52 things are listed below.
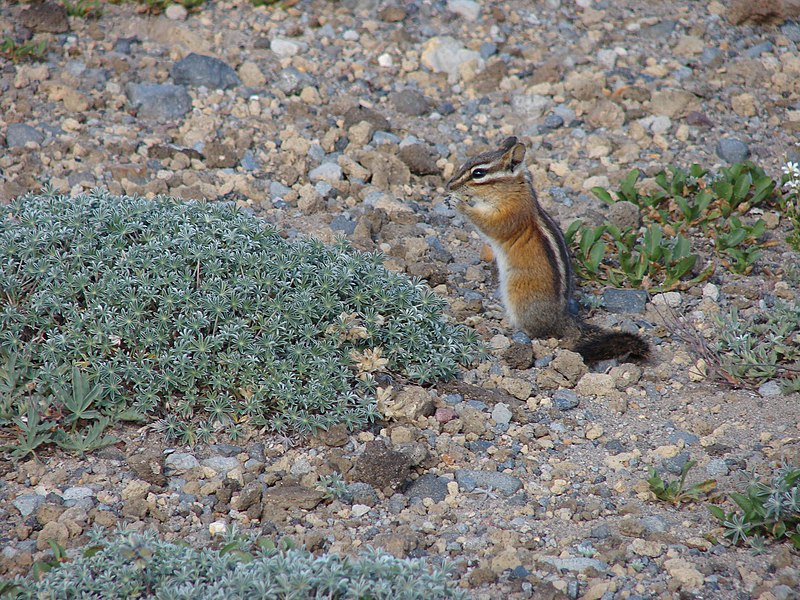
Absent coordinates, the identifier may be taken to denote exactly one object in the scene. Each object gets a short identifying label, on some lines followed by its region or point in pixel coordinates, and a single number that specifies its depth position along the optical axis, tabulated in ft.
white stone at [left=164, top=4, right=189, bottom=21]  52.19
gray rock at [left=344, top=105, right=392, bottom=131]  46.32
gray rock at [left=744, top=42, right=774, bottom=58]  52.29
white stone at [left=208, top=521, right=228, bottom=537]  24.64
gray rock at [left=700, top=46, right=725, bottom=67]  51.72
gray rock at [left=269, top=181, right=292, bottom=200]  41.65
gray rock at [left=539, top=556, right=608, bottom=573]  23.09
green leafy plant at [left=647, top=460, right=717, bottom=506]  25.73
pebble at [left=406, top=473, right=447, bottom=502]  26.73
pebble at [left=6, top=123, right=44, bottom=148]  42.73
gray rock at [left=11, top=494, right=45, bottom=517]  24.89
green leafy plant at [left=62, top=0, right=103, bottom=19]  50.72
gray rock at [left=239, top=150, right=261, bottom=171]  43.25
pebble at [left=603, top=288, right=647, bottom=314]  36.52
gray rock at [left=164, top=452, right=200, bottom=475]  27.14
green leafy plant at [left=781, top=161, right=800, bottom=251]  37.50
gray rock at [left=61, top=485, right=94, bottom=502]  25.55
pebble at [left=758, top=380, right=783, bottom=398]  30.73
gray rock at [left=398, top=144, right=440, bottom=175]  44.11
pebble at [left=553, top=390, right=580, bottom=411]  31.22
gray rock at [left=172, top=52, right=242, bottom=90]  47.85
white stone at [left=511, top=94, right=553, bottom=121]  49.19
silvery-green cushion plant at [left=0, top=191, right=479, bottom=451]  28.12
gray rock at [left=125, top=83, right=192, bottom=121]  45.88
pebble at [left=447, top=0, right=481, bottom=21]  54.90
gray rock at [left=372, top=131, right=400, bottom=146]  45.83
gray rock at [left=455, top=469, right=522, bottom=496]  26.99
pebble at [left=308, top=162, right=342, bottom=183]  42.65
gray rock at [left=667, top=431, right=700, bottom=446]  28.81
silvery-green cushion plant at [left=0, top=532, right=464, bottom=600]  20.48
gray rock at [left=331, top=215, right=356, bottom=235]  39.40
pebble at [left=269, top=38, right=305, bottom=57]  51.11
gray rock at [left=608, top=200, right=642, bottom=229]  40.70
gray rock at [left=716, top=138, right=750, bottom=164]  45.21
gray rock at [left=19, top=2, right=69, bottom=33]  49.39
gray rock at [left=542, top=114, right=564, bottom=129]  48.24
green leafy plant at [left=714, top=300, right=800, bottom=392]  31.22
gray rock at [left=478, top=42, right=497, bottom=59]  52.54
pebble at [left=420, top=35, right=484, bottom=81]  51.67
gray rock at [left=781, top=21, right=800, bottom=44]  53.47
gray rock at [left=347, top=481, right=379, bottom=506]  26.17
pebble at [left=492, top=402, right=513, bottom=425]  30.32
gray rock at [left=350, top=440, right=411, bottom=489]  26.71
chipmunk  33.78
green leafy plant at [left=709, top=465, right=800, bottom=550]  23.56
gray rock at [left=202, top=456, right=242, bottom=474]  27.30
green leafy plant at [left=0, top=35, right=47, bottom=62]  47.21
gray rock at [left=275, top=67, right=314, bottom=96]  48.39
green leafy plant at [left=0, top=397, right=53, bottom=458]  26.40
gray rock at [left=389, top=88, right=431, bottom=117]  48.47
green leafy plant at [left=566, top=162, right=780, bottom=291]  37.50
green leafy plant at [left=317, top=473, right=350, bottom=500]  26.20
